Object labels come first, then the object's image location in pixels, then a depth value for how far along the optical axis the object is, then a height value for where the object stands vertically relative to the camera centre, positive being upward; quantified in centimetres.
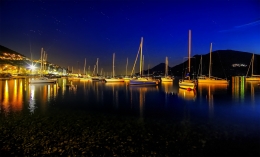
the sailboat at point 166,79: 7933 -92
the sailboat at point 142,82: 5052 -154
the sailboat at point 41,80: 5083 -87
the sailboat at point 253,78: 8711 -57
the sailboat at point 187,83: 3643 -153
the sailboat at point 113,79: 7263 -80
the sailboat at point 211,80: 6210 -120
